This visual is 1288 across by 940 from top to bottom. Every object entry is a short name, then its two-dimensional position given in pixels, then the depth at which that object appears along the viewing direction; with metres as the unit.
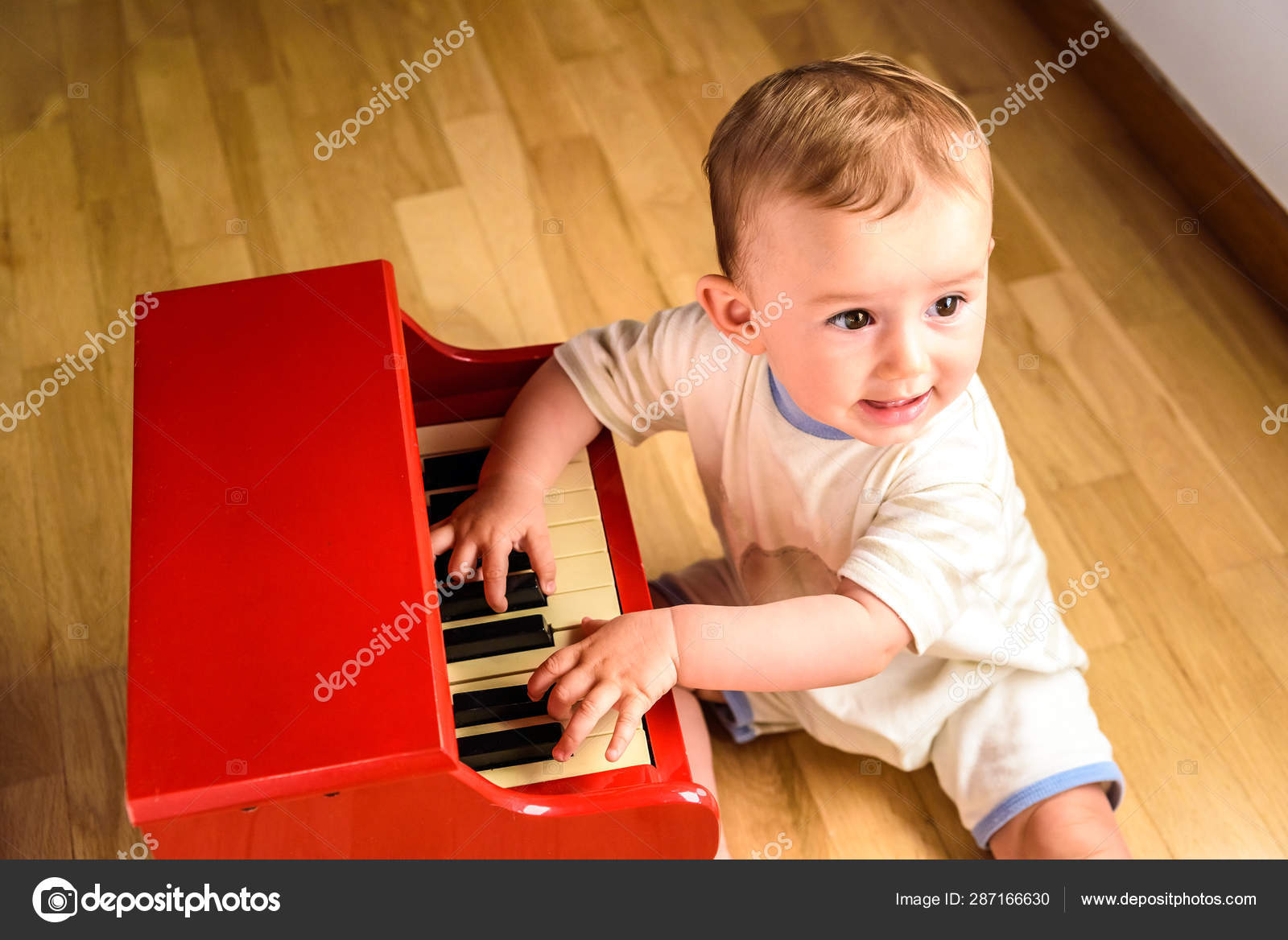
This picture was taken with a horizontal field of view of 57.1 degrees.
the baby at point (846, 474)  0.88
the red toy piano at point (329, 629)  0.77
